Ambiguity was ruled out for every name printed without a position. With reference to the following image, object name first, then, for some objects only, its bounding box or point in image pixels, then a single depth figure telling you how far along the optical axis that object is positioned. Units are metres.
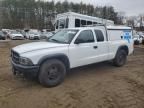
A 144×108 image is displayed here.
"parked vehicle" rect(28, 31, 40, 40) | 17.89
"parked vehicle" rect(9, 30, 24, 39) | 16.94
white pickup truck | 2.98
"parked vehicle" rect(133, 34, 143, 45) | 13.09
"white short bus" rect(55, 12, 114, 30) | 9.41
